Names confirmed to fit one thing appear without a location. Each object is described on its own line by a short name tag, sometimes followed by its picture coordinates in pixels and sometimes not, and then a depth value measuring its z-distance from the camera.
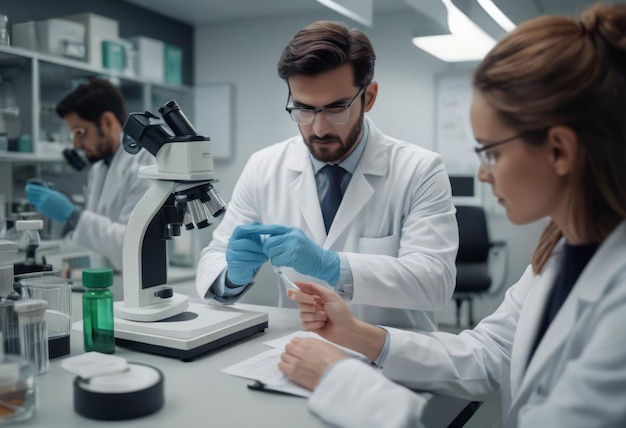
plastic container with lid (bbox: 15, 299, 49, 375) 0.94
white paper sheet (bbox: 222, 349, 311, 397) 0.91
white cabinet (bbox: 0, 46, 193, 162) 2.27
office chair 3.37
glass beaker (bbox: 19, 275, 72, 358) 1.10
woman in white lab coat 0.73
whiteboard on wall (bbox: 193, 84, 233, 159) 4.51
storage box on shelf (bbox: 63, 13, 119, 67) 3.40
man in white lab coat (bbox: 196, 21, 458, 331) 1.35
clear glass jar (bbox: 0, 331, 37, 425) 0.79
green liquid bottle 1.06
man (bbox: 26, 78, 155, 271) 2.45
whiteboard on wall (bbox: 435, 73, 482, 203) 3.72
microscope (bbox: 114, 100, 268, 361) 1.15
